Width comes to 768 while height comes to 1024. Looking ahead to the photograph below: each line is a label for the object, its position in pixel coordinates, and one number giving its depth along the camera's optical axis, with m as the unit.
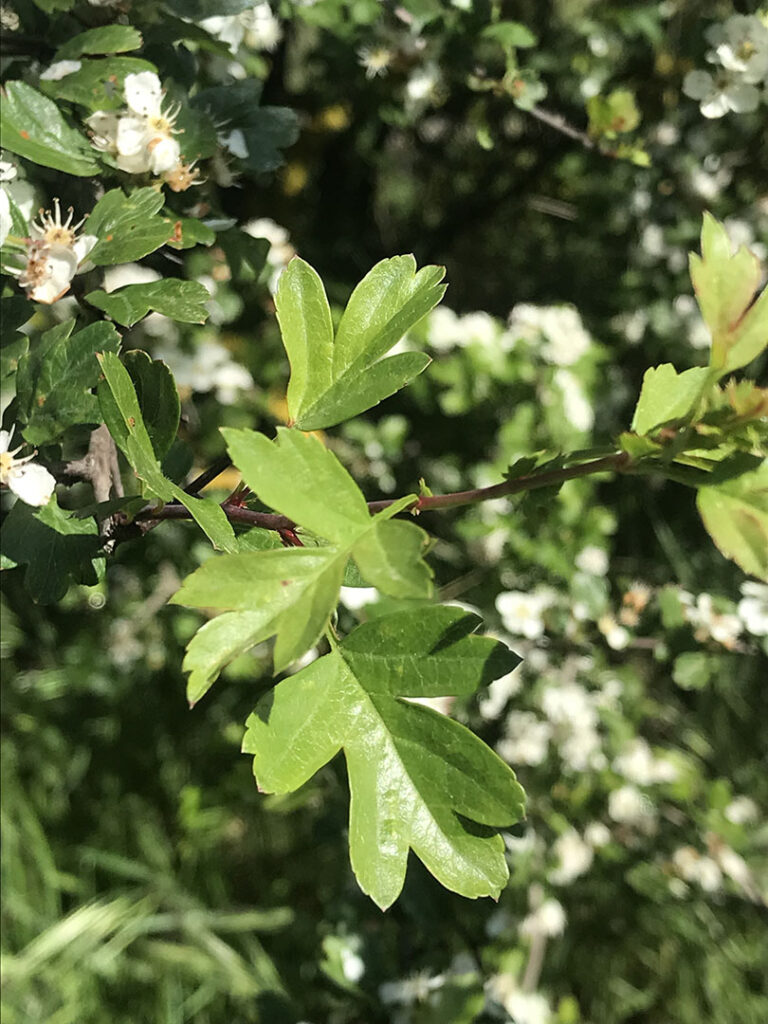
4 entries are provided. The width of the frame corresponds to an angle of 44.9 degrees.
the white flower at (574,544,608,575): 0.30
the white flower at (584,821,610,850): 0.33
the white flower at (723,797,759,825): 0.35
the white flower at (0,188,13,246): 0.14
